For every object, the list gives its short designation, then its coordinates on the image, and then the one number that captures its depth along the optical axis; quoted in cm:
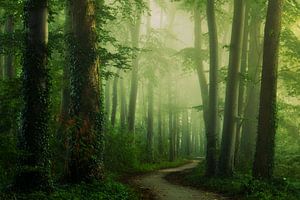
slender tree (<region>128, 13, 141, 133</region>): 2755
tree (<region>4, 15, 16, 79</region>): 1927
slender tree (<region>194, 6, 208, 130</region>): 2159
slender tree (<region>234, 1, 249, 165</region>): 1892
